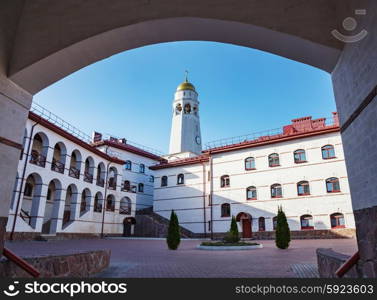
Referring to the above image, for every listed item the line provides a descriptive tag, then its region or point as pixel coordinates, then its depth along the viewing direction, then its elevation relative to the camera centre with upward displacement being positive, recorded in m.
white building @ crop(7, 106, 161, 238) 19.92 +4.28
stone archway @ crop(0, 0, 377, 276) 3.36 +2.65
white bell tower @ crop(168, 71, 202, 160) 40.66 +15.22
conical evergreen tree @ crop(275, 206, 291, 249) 14.55 +0.22
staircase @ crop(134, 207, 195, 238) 29.30 +0.96
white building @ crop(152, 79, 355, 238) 23.17 +4.50
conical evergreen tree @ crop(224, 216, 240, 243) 15.72 +0.09
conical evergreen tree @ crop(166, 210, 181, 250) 14.87 +0.10
